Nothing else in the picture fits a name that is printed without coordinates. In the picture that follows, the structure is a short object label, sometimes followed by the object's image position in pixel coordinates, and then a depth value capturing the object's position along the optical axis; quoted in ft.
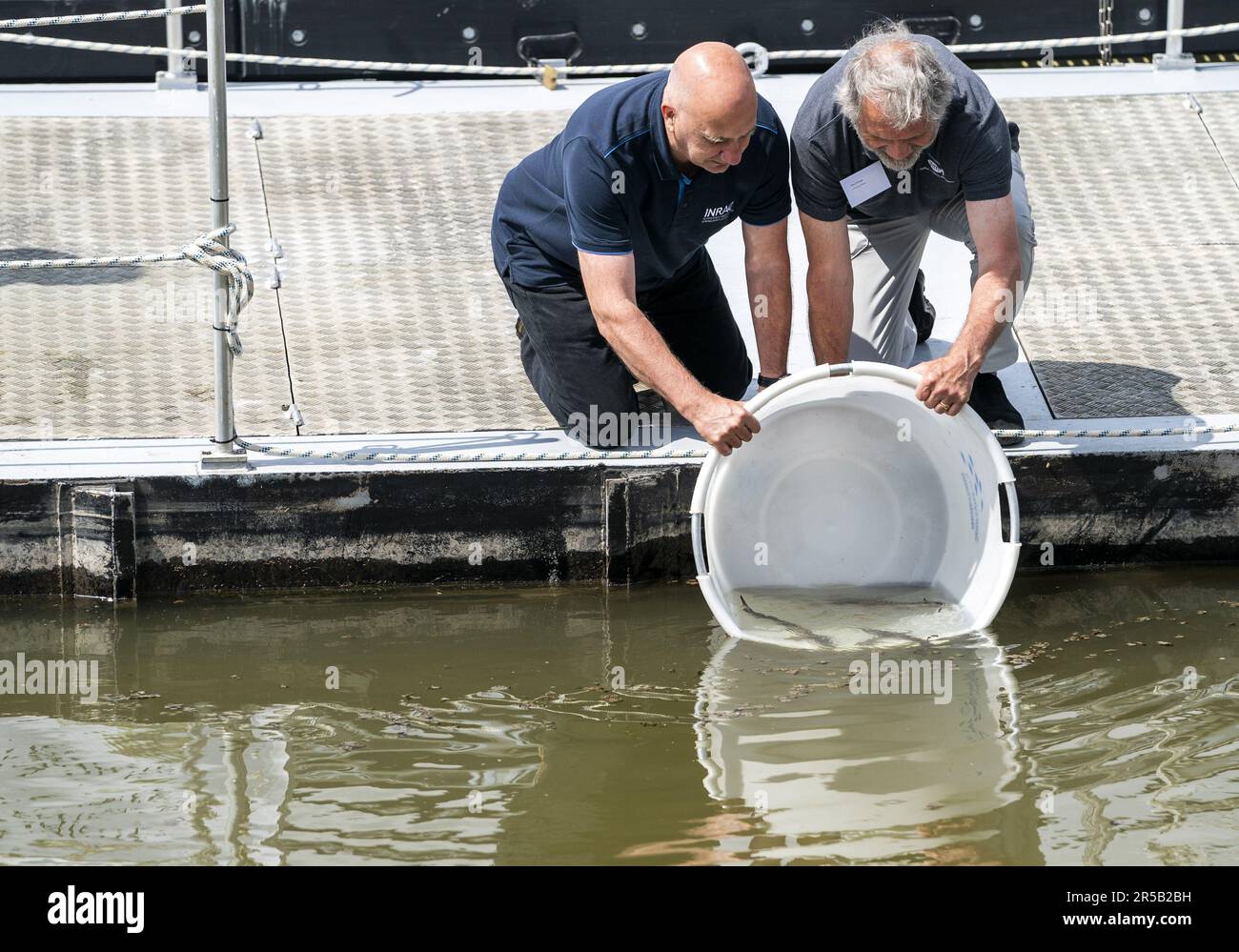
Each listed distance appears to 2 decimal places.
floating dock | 15.16
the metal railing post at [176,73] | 22.31
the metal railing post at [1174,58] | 23.38
